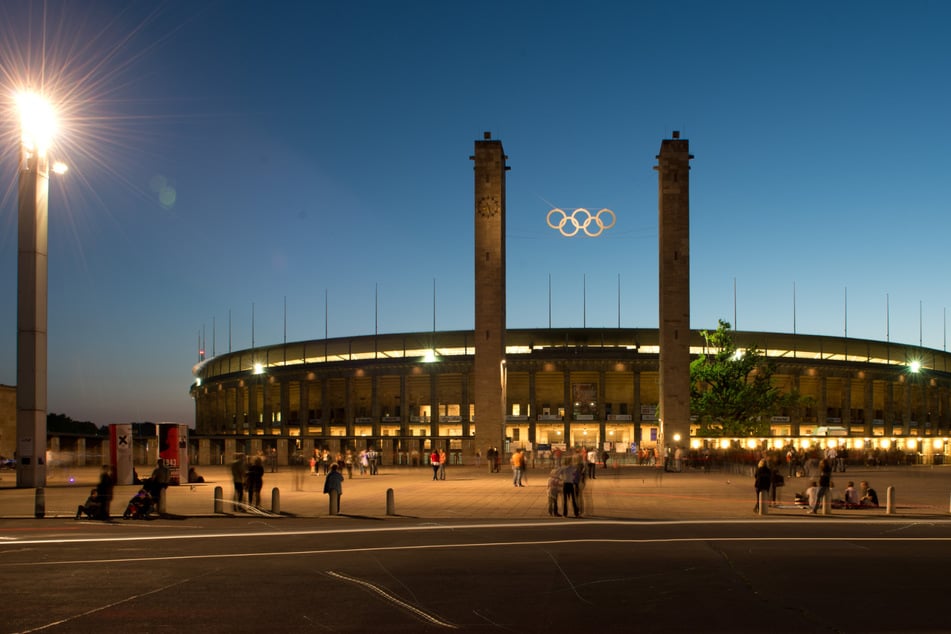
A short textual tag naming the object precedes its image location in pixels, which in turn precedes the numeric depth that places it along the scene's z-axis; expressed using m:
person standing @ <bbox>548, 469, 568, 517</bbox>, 25.27
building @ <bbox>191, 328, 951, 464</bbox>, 106.38
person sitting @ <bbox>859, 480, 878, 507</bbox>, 27.88
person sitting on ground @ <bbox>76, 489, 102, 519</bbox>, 24.70
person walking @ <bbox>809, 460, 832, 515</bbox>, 25.97
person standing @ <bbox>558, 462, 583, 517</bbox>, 24.86
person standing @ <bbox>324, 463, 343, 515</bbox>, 25.92
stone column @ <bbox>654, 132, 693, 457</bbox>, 68.19
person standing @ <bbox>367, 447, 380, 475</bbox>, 52.22
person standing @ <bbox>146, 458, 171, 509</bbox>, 25.52
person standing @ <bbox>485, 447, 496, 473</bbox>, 52.53
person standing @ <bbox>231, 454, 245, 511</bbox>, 26.81
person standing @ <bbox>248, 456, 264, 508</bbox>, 27.09
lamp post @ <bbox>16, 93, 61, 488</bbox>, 35.34
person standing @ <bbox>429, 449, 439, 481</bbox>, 45.84
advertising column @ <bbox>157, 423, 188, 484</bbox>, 41.56
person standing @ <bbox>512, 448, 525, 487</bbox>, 39.06
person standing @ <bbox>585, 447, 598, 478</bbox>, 45.29
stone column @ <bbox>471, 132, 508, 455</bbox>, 70.50
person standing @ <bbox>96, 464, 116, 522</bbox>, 24.42
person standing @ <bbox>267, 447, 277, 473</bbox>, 59.92
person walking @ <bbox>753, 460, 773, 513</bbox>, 25.91
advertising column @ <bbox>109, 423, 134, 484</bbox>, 40.75
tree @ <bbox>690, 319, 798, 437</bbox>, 76.88
